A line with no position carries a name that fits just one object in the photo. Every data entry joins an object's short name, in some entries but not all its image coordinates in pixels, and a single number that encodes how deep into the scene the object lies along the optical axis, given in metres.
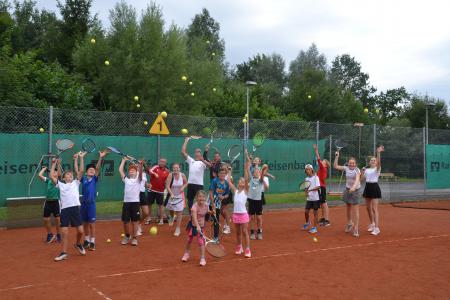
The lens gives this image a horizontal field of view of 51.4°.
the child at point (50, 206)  9.21
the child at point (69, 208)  7.77
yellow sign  12.52
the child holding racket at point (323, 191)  11.83
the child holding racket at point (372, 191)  10.46
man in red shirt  11.17
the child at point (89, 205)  8.48
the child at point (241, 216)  8.21
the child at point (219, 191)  9.00
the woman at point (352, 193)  10.40
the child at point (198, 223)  7.46
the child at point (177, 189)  10.19
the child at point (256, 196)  9.84
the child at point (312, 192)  10.94
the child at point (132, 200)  8.85
